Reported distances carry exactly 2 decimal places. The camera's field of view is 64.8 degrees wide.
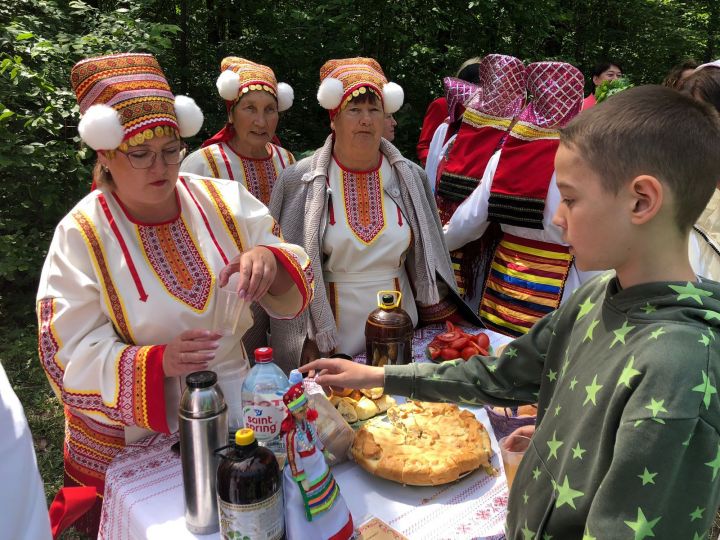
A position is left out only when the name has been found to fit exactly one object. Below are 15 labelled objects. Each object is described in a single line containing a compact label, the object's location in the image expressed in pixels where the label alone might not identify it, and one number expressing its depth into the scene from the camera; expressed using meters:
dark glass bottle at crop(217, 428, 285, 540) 1.22
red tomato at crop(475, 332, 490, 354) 2.36
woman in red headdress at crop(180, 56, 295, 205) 3.60
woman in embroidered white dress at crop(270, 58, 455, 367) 2.63
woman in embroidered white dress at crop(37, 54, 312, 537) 1.70
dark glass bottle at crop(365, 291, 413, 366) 2.12
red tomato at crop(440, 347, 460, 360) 2.31
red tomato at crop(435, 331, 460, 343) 2.38
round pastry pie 1.58
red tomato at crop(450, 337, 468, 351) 2.33
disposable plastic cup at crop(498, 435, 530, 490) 1.44
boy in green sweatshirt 0.88
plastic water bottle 1.50
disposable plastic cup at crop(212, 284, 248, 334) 1.93
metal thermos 1.37
